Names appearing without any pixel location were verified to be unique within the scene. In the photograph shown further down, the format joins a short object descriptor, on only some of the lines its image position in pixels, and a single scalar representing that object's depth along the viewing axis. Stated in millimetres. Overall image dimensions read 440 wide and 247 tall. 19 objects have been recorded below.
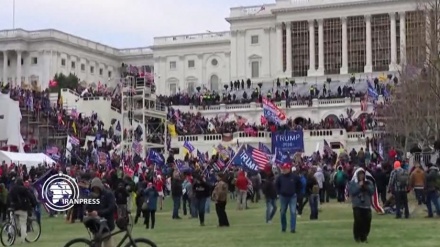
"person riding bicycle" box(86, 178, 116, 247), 16578
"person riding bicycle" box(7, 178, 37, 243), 22609
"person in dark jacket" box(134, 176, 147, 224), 29391
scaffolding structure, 63894
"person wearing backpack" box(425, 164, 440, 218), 26672
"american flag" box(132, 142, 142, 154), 58250
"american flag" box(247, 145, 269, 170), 39469
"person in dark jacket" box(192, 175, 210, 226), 27547
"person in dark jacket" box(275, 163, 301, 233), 23125
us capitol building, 102875
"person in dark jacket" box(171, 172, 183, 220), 31578
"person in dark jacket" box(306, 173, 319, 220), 28203
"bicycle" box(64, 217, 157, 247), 14748
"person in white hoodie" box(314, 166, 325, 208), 34225
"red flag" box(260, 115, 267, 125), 72325
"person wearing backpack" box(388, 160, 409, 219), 27062
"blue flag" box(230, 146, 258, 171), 39469
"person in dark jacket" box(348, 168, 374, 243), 20109
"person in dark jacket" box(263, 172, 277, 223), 27416
